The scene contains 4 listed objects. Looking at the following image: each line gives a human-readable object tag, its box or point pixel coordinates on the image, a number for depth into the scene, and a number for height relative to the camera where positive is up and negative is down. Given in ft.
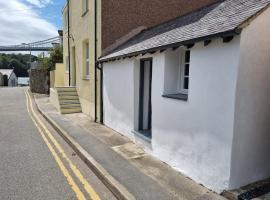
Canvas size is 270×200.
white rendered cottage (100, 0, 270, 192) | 10.32 -0.83
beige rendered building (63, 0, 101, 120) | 27.97 +5.66
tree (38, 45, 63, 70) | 73.14 +8.30
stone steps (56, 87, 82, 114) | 34.31 -3.73
